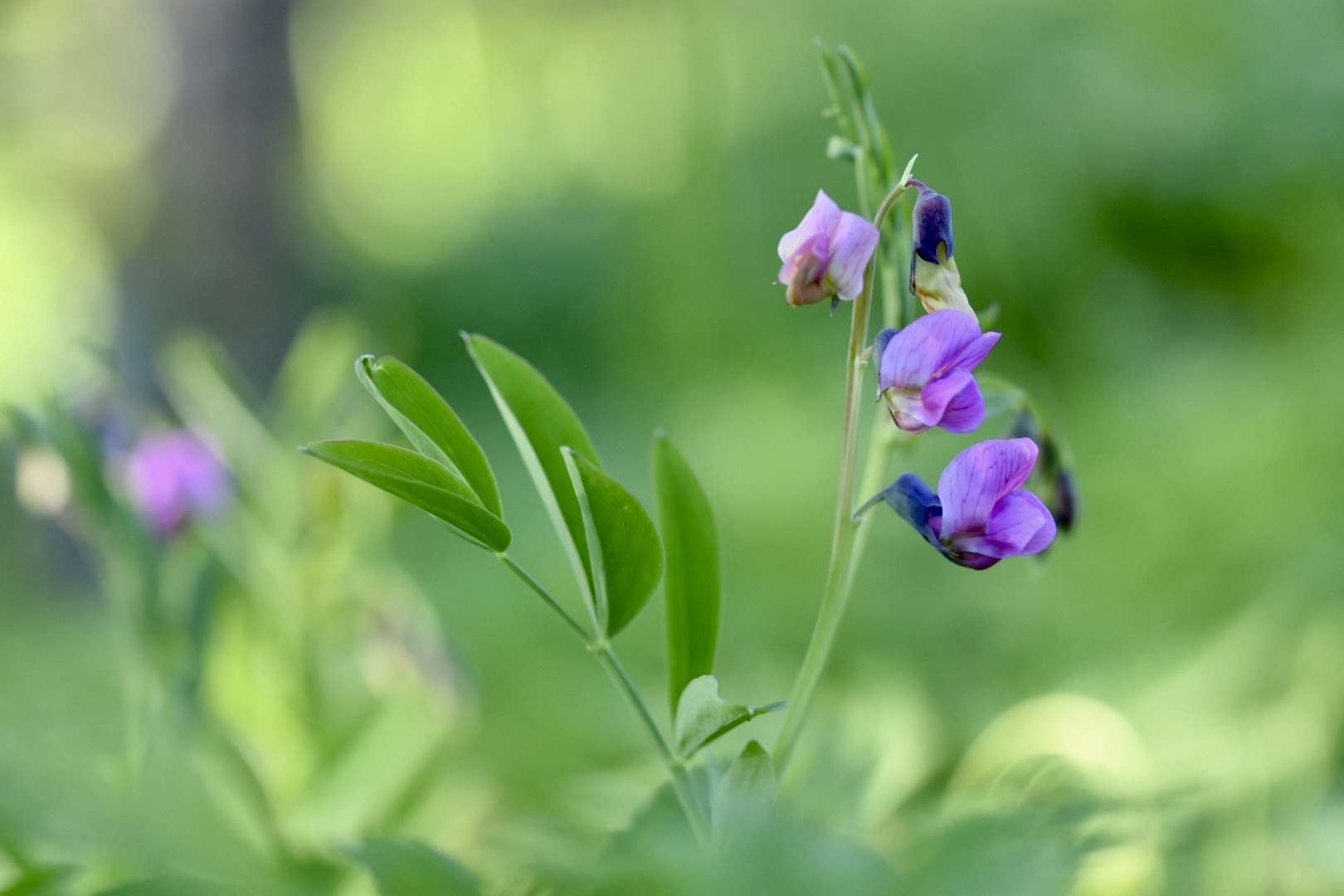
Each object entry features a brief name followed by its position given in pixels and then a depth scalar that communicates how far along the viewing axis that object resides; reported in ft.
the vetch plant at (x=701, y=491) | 1.52
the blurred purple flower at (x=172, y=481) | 1.88
